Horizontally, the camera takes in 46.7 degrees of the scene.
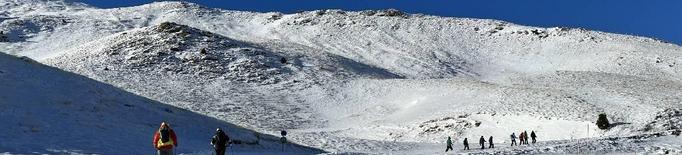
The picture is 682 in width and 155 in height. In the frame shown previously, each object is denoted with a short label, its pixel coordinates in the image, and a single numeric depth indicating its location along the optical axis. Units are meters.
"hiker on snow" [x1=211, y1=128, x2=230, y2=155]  21.42
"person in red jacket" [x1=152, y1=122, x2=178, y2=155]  19.17
